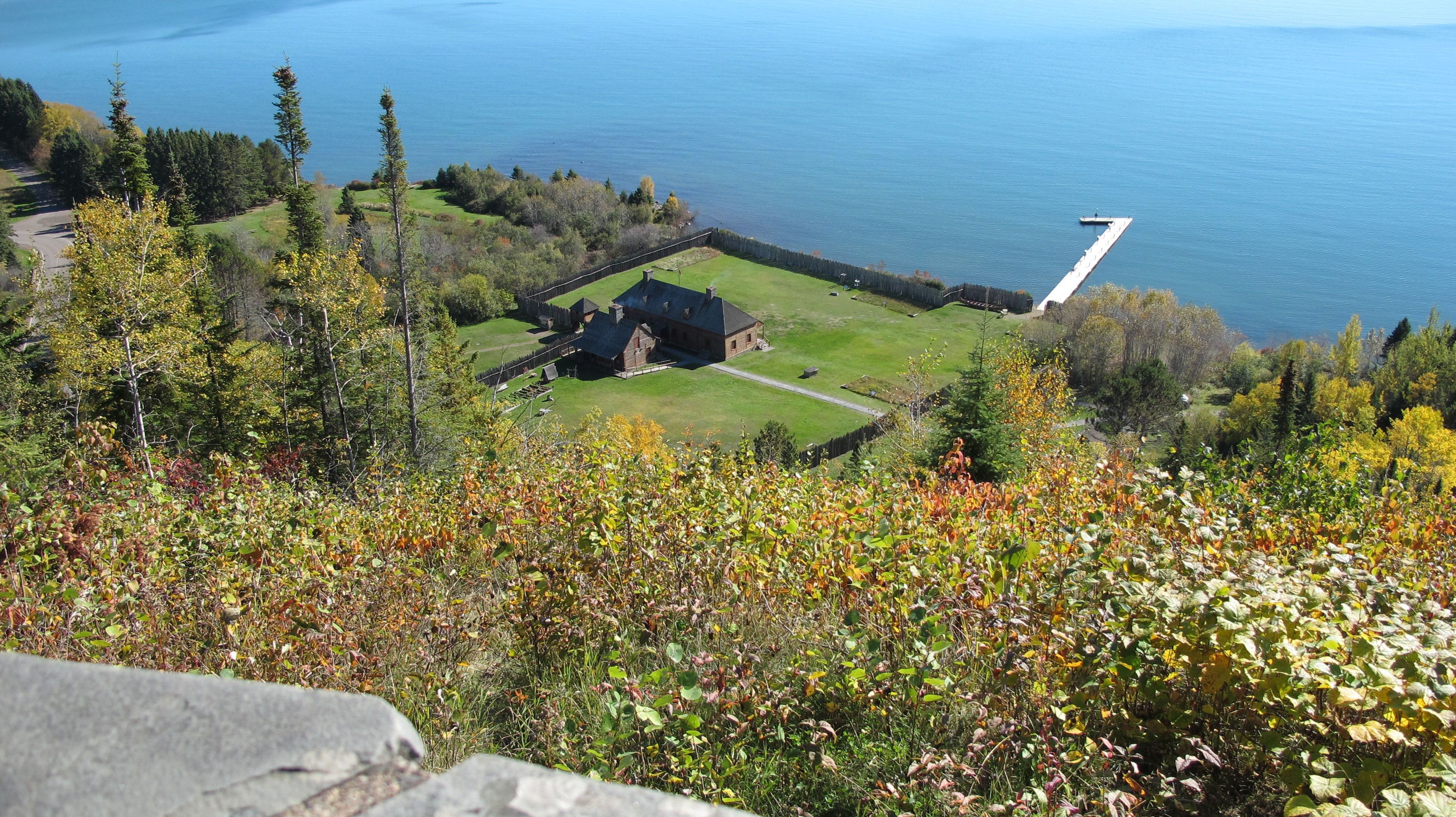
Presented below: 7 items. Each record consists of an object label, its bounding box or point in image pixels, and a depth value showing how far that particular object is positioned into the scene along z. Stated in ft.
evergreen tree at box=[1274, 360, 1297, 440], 122.72
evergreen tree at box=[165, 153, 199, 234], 109.29
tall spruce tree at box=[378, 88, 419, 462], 81.15
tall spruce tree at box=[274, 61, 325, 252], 101.14
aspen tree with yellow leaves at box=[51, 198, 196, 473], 73.51
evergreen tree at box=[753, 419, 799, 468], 108.88
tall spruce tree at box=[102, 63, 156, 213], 98.37
